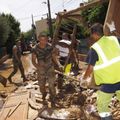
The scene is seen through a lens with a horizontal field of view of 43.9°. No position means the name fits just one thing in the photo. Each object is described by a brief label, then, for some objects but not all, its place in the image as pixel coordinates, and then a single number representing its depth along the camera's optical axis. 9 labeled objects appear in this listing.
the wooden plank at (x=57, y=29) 4.73
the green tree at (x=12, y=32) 15.87
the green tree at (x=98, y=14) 10.73
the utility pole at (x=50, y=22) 16.67
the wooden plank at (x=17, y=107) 3.22
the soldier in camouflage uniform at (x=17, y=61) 5.98
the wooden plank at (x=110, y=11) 3.41
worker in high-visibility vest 2.02
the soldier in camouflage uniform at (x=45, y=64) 3.70
